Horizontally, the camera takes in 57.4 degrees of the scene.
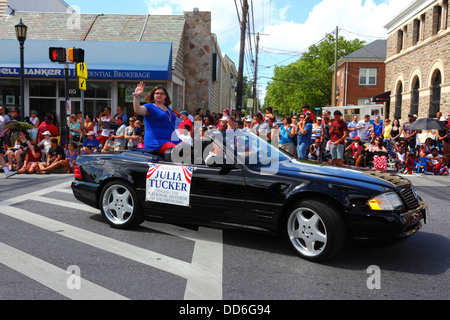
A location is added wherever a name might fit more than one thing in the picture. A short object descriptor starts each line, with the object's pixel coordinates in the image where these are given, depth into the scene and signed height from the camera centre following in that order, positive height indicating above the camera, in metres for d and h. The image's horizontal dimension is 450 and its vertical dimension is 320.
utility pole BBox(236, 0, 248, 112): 20.09 +3.44
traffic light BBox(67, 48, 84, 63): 10.97 +1.90
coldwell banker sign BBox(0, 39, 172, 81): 16.95 +2.77
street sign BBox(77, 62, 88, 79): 11.30 +1.54
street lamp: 13.56 +2.90
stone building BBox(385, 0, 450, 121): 22.16 +4.47
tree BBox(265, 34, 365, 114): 62.97 +8.74
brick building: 45.81 +6.25
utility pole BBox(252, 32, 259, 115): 47.12 +8.49
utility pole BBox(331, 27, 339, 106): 42.19 +4.31
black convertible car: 4.05 -0.72
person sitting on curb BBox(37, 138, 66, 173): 11.59 -0.95
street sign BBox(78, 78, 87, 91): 11.36 +1.15
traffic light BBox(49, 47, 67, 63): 11.49 +1.98
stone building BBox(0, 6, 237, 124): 17.14 +3.05
